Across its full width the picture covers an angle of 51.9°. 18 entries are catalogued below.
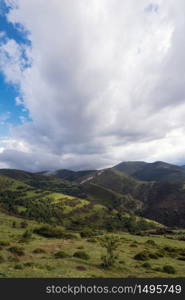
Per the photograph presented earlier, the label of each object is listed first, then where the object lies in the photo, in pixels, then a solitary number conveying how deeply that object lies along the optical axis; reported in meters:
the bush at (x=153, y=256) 39.91
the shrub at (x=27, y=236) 53.43
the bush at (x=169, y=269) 29.46
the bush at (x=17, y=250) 31.94
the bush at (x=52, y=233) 65.19
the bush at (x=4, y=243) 38.44
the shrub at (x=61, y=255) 32.51
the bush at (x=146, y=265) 30.90
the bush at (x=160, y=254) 42.72
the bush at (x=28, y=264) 24.94
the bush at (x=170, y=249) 53.09
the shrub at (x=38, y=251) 34.69
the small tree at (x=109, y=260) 29.06
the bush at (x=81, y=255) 32.90
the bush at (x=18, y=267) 23.45
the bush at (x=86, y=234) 73.66
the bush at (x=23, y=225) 92.84
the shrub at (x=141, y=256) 36.92
